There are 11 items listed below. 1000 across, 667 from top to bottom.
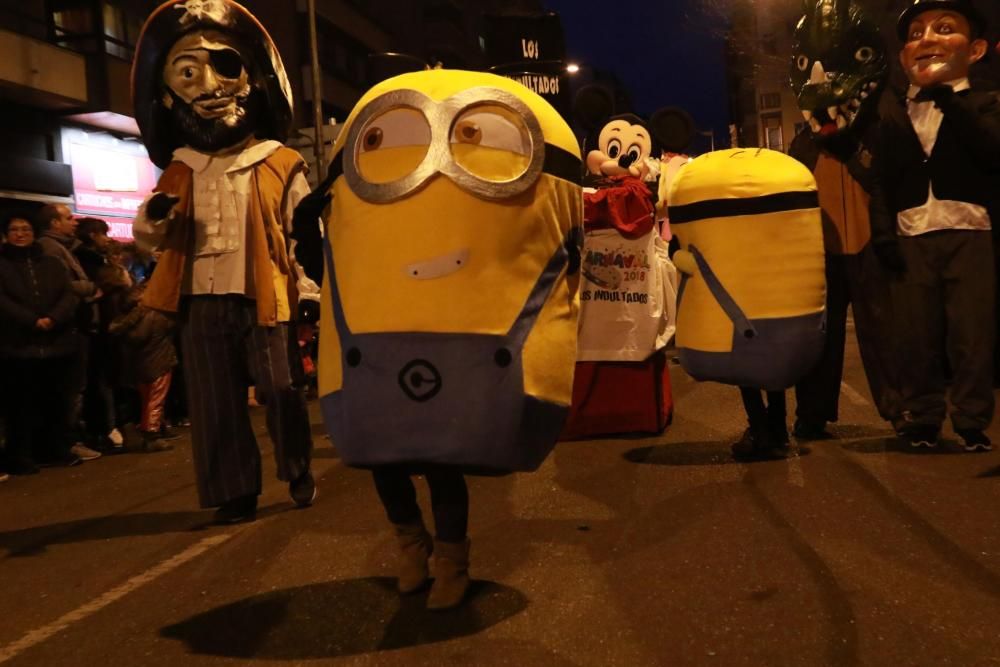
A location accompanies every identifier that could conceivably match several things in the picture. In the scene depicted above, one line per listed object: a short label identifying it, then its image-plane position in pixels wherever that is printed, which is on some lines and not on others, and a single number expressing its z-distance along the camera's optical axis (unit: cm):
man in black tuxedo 527
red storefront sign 1664
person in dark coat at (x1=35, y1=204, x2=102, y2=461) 720
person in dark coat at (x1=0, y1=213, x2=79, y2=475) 680
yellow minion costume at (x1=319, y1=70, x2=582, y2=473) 284
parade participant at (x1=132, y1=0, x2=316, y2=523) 453
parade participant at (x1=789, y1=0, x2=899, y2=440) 565
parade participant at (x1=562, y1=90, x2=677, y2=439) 639
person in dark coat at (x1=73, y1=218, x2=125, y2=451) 775
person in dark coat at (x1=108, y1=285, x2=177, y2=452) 763
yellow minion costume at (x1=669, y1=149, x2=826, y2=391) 491
